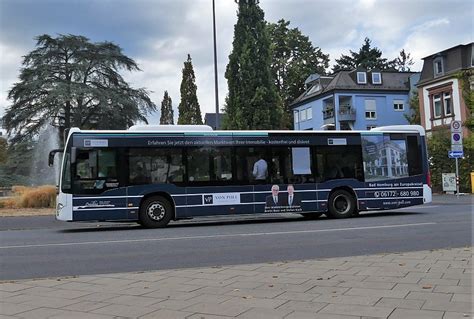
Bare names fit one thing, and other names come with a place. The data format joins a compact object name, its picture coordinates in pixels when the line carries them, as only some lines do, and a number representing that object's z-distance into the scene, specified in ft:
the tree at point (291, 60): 233.14
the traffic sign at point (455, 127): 85.92
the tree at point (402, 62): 282.07
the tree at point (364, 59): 267.80
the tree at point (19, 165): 156.04
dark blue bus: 51.67
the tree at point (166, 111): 268.82
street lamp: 87.40
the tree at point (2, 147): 197.70
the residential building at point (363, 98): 186.50
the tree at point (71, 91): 155.33
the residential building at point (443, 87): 128.67
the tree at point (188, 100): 185.06
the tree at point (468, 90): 106.01
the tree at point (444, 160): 101.86
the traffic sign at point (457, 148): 86.53
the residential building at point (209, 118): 295.89
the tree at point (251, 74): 105.50
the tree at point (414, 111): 166.82
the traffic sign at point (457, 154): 86.13
